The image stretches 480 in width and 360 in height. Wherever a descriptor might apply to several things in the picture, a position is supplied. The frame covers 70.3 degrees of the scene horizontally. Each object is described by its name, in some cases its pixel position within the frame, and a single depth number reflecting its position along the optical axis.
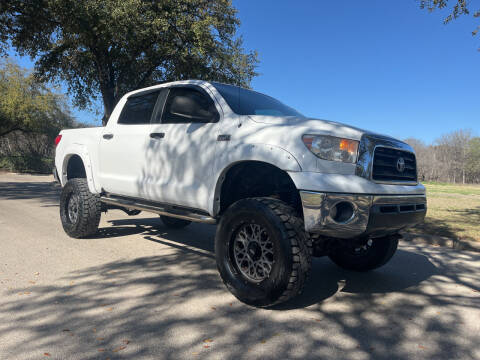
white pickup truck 2.74
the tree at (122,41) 10.77
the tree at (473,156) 78.16
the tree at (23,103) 27.56
